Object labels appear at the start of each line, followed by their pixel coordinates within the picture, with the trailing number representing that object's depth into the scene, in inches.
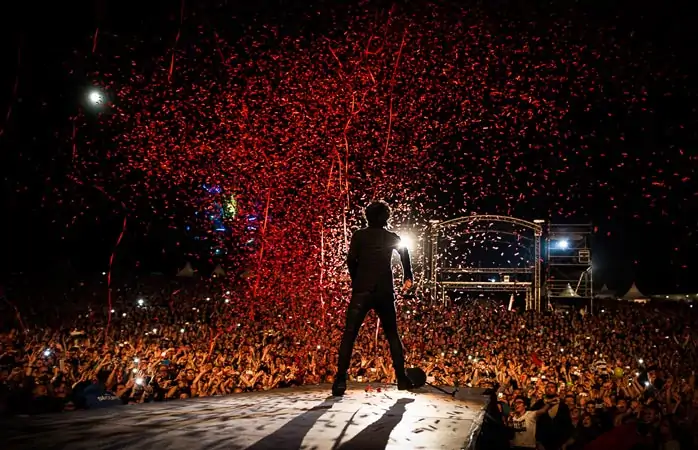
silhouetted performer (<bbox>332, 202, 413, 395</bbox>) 194.7
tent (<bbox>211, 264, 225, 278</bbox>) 1241.4
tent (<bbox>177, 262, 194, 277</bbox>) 1157.7
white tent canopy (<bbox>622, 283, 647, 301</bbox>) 1187.3
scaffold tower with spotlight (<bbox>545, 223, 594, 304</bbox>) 936.3
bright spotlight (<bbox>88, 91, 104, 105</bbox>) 912.3
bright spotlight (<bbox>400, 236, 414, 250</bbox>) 815.3
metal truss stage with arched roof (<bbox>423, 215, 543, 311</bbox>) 882.1
